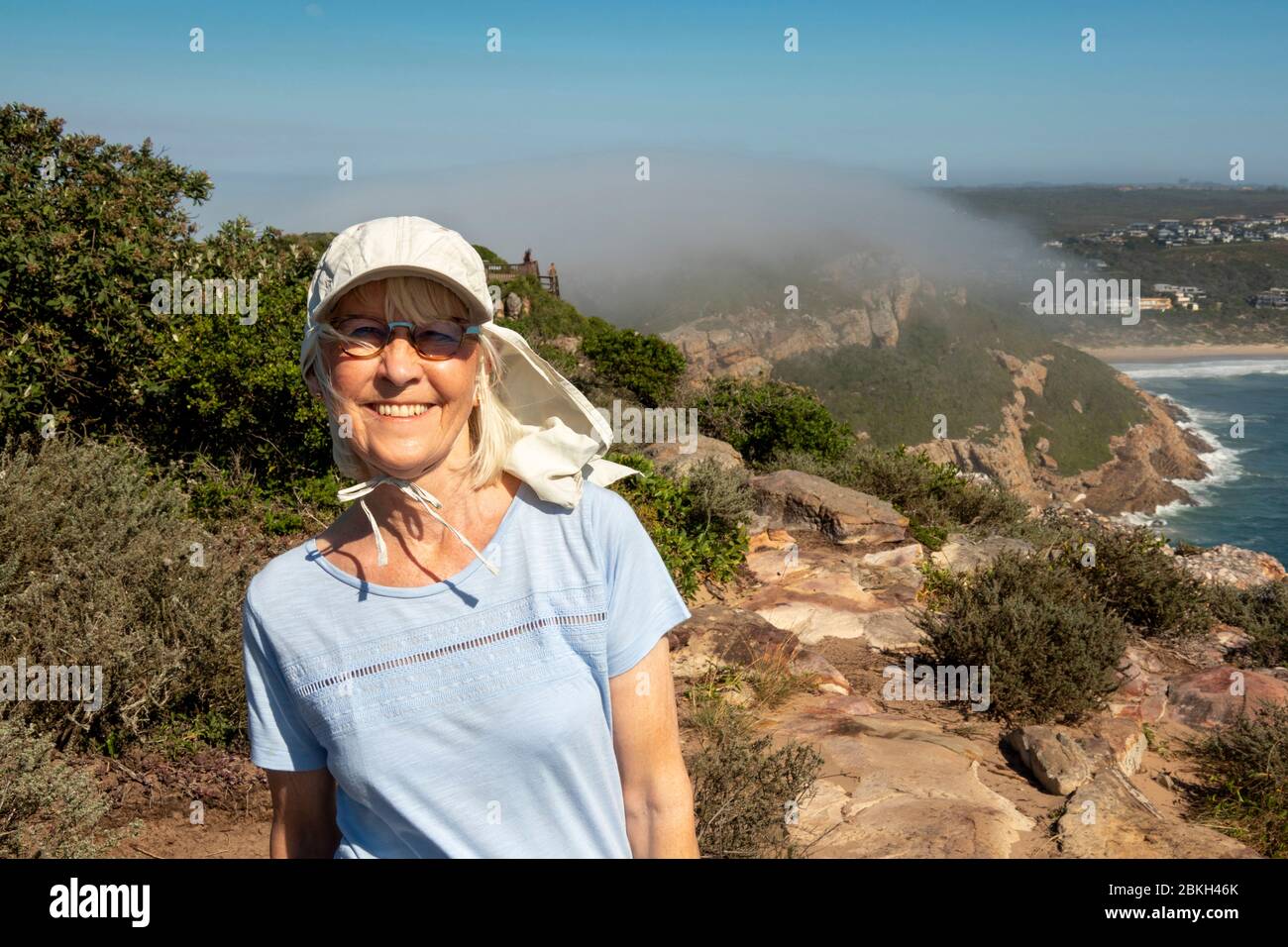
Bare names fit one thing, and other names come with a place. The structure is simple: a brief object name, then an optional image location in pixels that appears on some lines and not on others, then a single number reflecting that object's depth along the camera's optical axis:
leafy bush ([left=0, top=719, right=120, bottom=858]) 3.27
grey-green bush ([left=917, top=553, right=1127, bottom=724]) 5.46
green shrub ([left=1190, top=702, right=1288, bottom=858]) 4.45
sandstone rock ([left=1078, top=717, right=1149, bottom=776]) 4.68
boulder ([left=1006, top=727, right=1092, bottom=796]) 4.39
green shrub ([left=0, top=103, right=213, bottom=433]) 7.08
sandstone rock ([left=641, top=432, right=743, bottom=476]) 9.26
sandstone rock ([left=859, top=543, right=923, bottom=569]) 8.16
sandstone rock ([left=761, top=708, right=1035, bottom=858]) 3.70
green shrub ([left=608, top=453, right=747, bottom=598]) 7.20
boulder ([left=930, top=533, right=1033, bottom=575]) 8.31
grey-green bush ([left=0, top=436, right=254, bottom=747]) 4.34
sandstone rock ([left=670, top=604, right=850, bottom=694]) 5.56
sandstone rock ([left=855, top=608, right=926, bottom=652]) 6.54
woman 1.65
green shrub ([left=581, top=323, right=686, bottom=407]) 16.53
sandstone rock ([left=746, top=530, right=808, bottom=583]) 7.71
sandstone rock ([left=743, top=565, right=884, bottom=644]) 6.66
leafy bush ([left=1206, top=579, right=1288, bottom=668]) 7.59
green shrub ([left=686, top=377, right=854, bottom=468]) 12.77
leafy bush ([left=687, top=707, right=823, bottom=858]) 3.67
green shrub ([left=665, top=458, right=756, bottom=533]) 7.85
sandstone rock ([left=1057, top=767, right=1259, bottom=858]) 3.82
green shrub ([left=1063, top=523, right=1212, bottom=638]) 7.57
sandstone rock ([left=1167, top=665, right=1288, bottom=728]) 5.76
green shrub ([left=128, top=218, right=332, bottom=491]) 7.36
